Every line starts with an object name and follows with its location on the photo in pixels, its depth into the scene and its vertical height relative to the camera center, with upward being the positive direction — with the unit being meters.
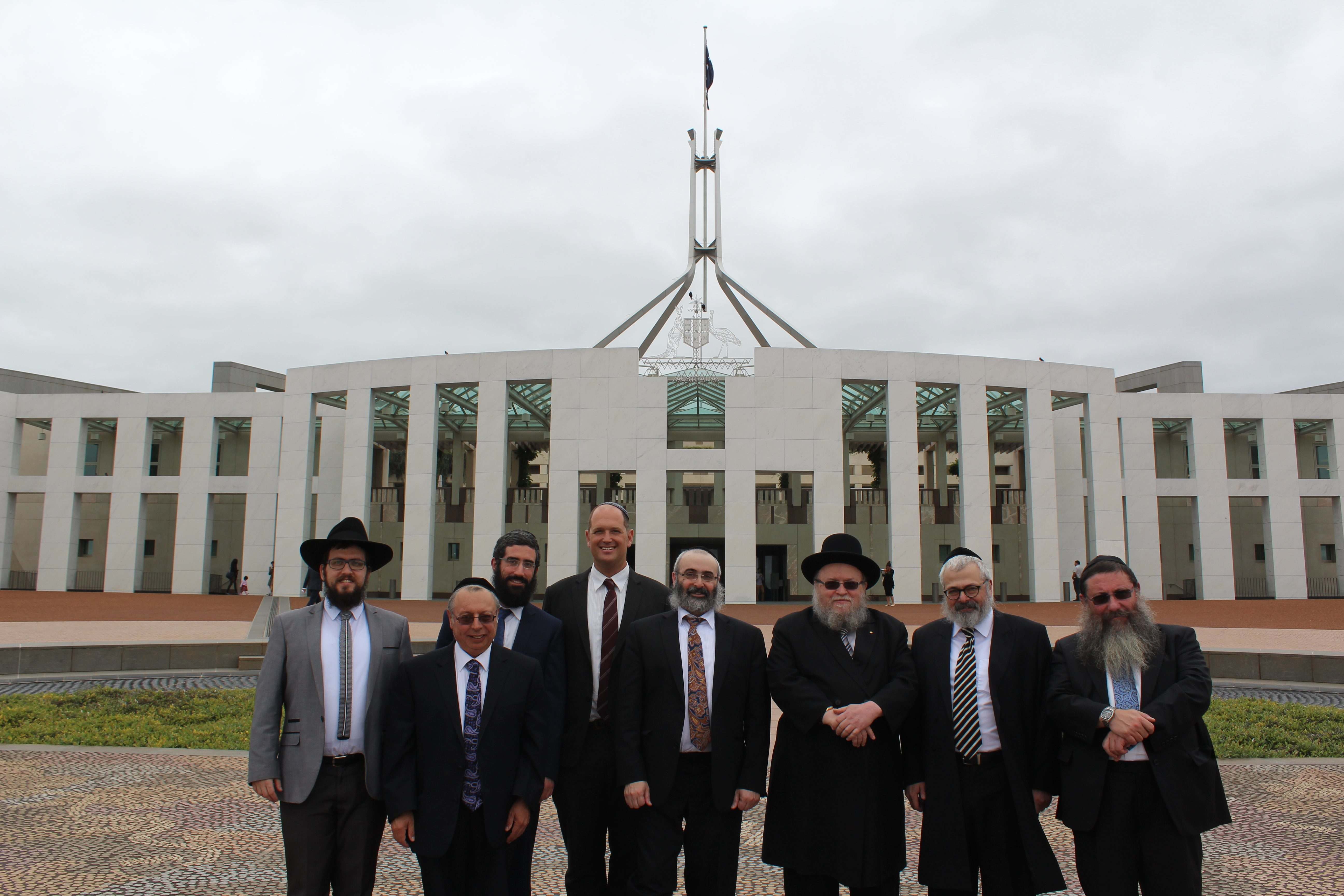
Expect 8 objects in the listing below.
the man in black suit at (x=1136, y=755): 3.65 -0.96
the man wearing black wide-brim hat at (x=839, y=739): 3.83 -0.95
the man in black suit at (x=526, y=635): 3.90 -0.50
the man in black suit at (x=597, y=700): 4.13 -0.83
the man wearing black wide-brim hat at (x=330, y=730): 3.71 -0.89
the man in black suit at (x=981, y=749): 3.82 -0.99
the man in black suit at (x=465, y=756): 3.67 -0.99
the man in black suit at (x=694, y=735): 3.89 -0.94
